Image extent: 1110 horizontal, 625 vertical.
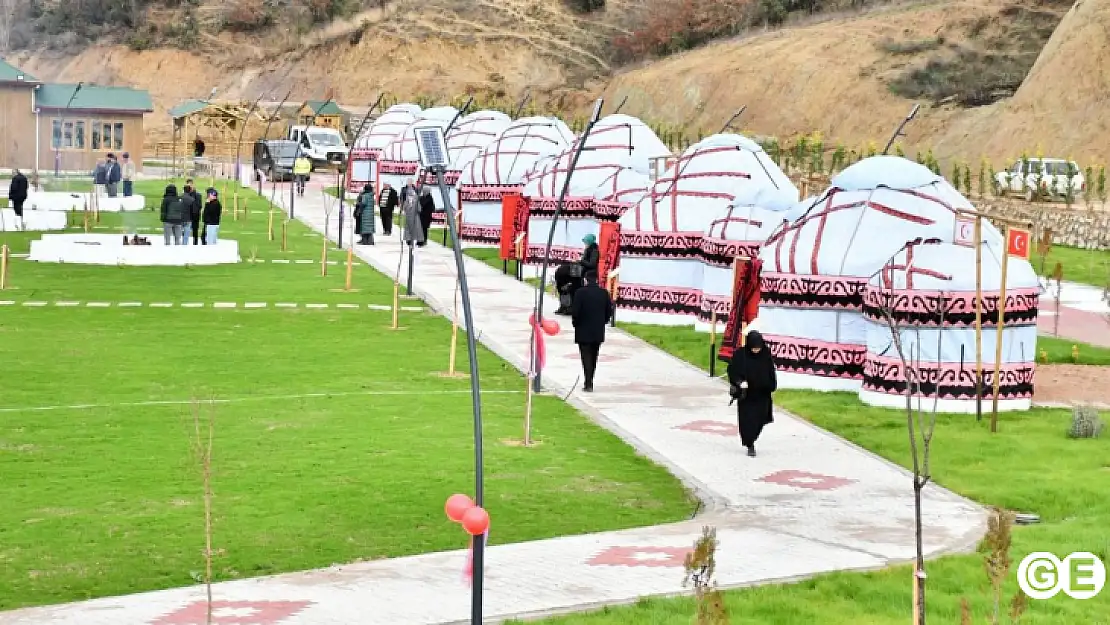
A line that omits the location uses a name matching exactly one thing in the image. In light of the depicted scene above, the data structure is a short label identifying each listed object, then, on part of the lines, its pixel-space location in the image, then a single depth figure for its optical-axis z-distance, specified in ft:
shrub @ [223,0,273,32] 348.38
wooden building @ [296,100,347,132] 280.92
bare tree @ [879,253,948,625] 63.00
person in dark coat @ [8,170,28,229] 153.28
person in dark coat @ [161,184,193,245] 128.36
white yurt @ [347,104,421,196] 207.21
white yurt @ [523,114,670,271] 121.70
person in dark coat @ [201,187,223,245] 128.26
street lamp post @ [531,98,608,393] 70.18
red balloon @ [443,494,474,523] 36.04
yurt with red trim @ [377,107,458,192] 191.72
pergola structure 251.39
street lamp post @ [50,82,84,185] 216.13
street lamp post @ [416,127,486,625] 37.14
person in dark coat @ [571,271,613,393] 74.46
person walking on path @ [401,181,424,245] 117.80
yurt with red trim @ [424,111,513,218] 177.37
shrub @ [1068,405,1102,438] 67.00
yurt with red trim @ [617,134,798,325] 100.48
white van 242.17
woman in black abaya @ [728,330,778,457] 61.05
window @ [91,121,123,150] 225.35
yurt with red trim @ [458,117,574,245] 151.74
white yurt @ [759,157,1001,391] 78.23
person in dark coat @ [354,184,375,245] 144.87
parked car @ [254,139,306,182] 221.66
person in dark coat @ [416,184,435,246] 147.27
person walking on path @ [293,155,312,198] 187.13
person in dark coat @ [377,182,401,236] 156.46
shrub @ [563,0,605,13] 335.88
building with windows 219.00
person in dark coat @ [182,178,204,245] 128.77
